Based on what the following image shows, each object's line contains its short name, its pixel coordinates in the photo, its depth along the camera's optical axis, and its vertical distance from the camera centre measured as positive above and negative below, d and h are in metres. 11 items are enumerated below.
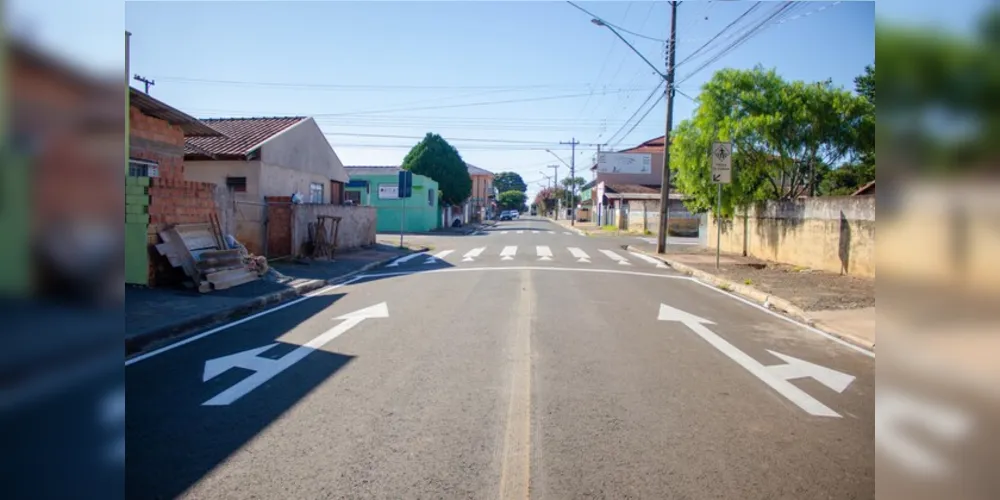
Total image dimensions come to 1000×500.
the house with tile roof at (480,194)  80.62 +5.26
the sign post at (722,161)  15.55 +1.81
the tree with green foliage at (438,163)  52.88 +5.58
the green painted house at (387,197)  42.78 +2.06
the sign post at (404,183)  24.39 +1.75
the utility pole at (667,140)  22.59 +3.40
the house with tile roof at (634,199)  44.66 +2.89
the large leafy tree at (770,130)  18.55 +3.25
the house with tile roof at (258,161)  19.66 +2.30
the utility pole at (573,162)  70.50 +7.88
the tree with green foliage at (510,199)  140.12 +6.75
